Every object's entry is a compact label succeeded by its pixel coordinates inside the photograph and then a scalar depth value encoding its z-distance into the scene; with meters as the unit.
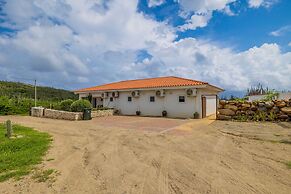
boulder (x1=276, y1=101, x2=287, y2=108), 9.42
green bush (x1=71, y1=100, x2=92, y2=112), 12.03
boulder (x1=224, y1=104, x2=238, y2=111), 10.46
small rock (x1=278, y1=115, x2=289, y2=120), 9.29
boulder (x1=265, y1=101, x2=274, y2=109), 9.67
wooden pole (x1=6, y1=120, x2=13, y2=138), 5.64
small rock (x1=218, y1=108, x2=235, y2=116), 10.56
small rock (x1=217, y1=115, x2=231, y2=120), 10.59
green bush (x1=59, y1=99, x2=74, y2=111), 13.73
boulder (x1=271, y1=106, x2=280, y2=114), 9.54
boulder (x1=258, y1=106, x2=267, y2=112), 9.88
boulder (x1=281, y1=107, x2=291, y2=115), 9.21
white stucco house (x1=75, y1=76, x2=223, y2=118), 12.12
